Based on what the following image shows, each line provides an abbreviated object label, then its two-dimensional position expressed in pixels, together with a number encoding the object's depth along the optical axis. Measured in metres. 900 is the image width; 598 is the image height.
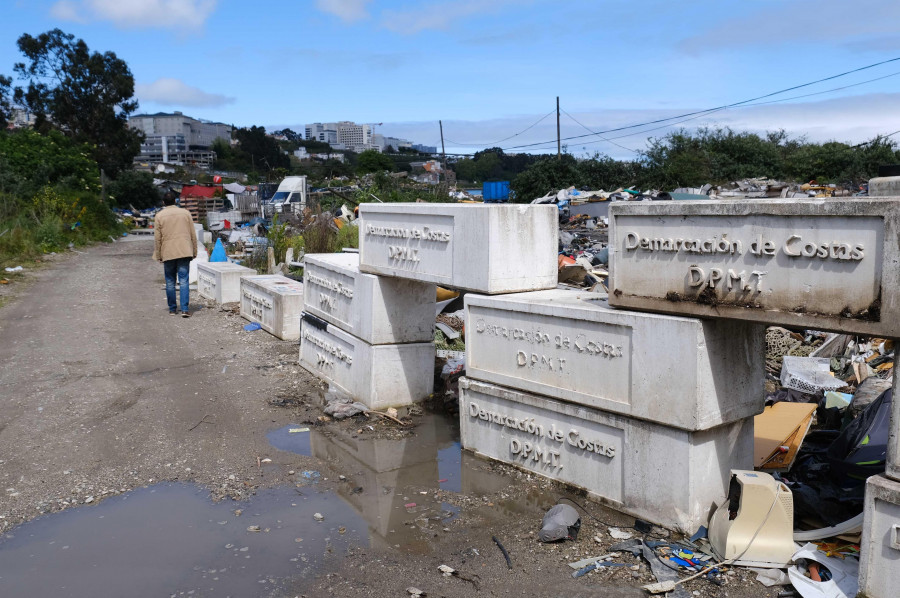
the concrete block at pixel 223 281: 12.50
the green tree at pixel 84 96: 47.84
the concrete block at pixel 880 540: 3.40
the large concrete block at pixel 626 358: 4.25
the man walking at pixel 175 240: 11.01
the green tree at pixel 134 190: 43.88
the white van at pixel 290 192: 30.38
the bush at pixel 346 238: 14.34
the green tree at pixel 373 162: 64.62
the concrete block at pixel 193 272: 14.66
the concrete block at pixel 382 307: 6.86
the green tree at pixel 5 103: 45.66
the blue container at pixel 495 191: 39.53
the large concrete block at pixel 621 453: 4.34
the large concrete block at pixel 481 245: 5.53
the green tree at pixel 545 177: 41.97
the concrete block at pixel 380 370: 6.90
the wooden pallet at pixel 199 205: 35.38
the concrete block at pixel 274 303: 9.86
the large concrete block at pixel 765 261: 3.47
